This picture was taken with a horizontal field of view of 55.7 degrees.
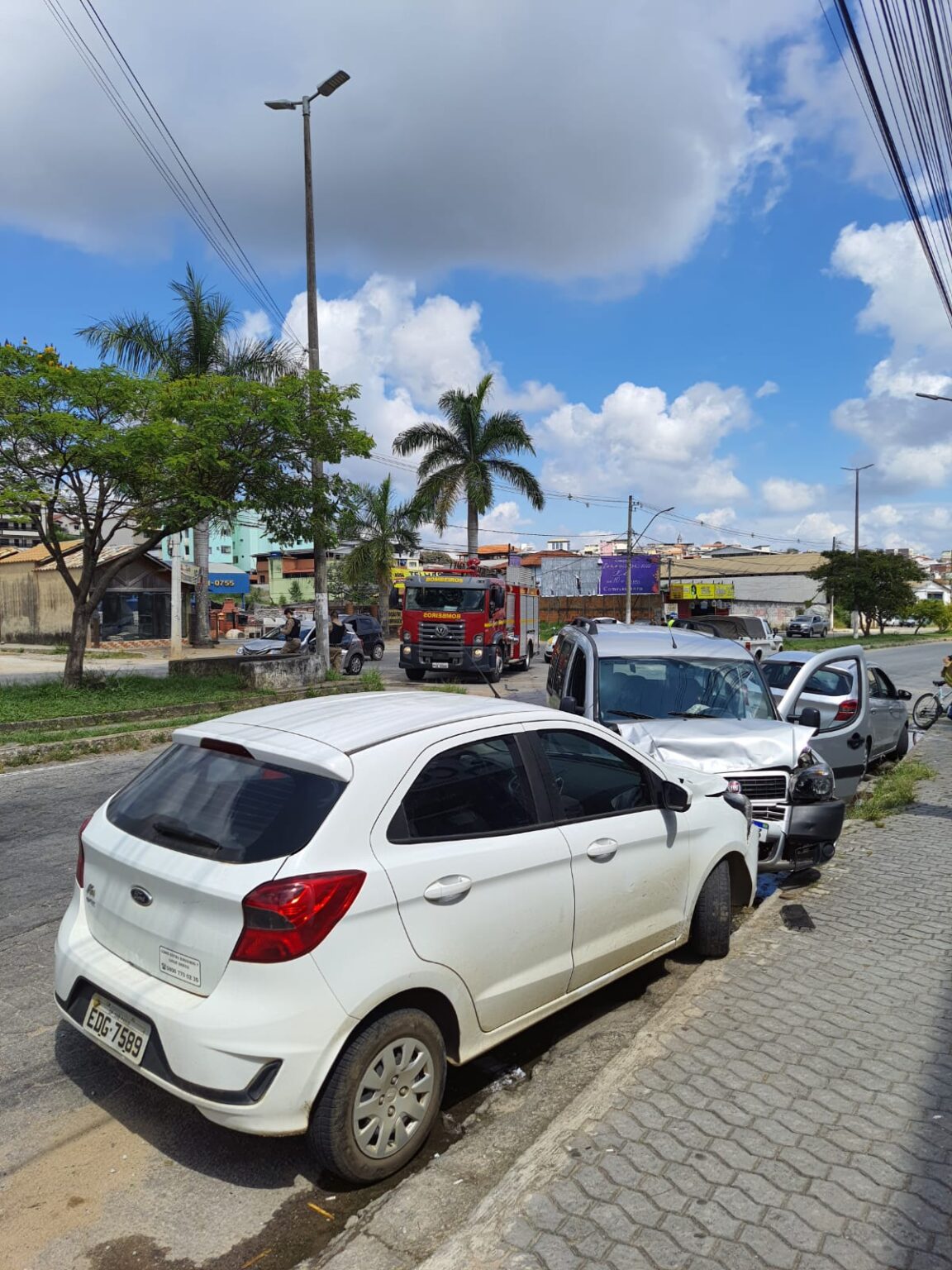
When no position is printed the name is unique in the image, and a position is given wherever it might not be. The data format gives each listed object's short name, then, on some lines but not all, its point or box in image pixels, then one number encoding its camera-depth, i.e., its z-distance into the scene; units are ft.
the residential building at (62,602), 119.14
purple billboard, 185.26
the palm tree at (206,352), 85.51
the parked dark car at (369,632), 94.02
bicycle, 52.54
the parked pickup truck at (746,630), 77.03
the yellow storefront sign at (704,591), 186.60
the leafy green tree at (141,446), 46.78
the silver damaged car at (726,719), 19.47
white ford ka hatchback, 9.16
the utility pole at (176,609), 91.25
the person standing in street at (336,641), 76.33
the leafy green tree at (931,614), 209.35
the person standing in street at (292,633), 73.31
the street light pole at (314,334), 64.08
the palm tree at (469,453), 112.78
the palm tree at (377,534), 142.72
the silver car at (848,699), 30.07
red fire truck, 73.67
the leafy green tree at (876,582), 180.24
